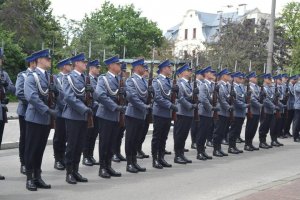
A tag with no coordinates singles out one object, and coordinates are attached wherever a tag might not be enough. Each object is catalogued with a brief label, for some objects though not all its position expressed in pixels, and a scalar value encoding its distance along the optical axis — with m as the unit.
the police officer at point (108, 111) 8.33
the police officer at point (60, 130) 8.87
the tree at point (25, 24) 30.16
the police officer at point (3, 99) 8.20
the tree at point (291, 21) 53.91
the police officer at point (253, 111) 12.44
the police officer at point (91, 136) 9.69
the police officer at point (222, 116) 11.40
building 69.64
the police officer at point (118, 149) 10.17
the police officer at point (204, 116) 10.67
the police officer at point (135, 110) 8.87
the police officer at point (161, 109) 9.45
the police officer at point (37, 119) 7.21
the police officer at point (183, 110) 9.96
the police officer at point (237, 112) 11.93
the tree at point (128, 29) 62.47
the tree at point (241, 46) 35.62
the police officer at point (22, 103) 8.02
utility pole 19.23
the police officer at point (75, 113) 7.68
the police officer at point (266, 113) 12.98
